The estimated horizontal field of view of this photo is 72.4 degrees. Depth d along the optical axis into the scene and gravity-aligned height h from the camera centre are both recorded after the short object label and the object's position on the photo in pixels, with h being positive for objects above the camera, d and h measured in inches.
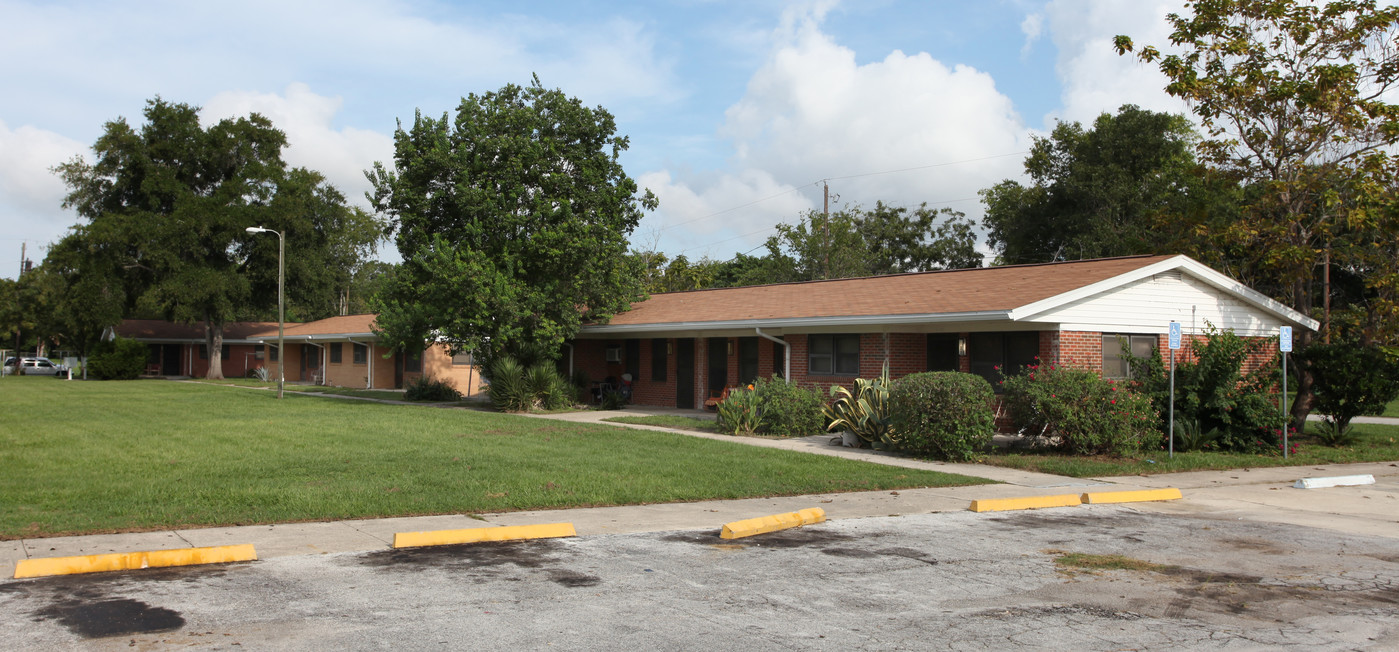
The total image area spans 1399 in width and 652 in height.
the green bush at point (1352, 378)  666.8 -4.6
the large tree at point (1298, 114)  696.4 +192.1
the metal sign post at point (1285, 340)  605.9 +19.2
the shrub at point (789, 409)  741.9 -35.1
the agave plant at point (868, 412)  639.1 -32.3
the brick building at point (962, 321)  677.3 +35.1
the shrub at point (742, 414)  744.3 -39.4
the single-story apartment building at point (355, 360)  1380.4 -2.3
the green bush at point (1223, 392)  629.0 -15.4
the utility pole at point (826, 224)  1774.0 +267.5
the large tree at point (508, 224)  922.1 +137.0
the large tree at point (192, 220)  1876.2 +278.5
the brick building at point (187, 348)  2199.8 +21.0
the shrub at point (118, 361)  1950.1 -10.4
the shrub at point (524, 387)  969.5 -26.6
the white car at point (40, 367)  2273.6 -29.2
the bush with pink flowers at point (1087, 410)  580.4 -25.6
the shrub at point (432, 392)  1200.2 -41.4
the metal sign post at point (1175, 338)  573.6 +18.6
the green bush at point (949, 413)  571.8 -28.6
